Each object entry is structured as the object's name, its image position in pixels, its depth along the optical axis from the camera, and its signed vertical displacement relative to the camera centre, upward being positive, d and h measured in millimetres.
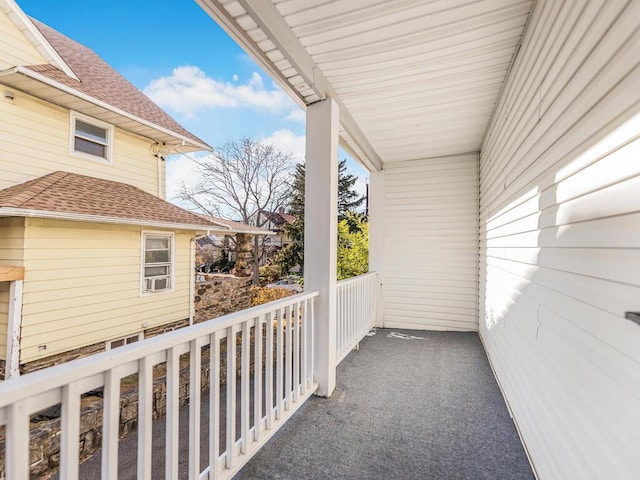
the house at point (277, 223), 12777 +864
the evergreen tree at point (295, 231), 12195 +509
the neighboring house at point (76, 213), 4305 +429
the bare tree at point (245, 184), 11922 +2403
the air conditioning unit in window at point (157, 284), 6137 -858
